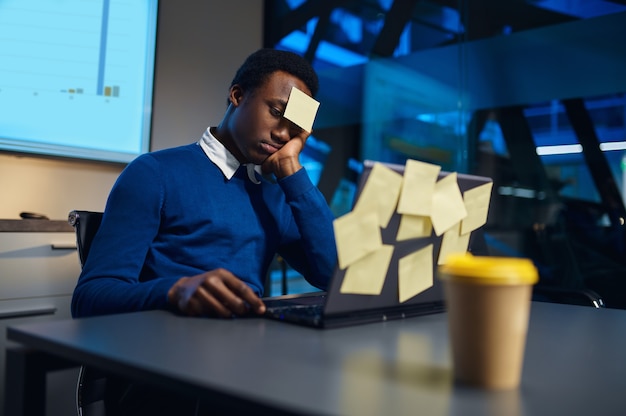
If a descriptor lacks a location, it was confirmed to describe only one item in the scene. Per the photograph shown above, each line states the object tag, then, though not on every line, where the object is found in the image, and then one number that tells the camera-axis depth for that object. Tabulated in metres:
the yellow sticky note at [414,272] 0.80
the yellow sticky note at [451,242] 0.85
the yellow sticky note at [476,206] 0.86
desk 0.45
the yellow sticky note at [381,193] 0.69
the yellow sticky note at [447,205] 0.79
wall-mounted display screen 2.18
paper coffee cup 0.48
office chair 1.08
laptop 0.73
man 1.04
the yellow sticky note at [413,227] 0.75
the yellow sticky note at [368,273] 0.72
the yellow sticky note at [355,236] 0.68
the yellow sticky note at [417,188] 0.73
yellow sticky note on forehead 1.21
